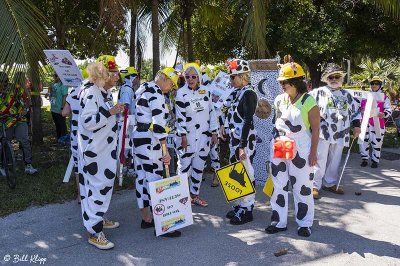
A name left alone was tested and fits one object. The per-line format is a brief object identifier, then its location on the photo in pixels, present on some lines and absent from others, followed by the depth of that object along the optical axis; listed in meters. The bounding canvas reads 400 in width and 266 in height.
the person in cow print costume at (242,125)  4.67
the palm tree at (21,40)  5.08
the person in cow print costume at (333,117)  5.86
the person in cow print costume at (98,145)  4.00
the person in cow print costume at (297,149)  4.27
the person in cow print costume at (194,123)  5.30
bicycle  6.31
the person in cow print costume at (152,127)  4.46
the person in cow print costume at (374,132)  7.92
